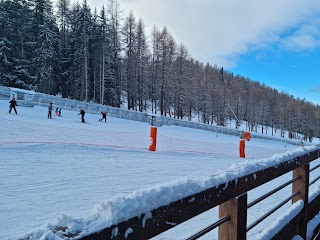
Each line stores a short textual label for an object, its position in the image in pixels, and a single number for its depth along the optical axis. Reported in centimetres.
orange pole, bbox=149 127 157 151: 1225
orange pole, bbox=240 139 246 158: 1443
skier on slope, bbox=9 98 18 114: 1874
